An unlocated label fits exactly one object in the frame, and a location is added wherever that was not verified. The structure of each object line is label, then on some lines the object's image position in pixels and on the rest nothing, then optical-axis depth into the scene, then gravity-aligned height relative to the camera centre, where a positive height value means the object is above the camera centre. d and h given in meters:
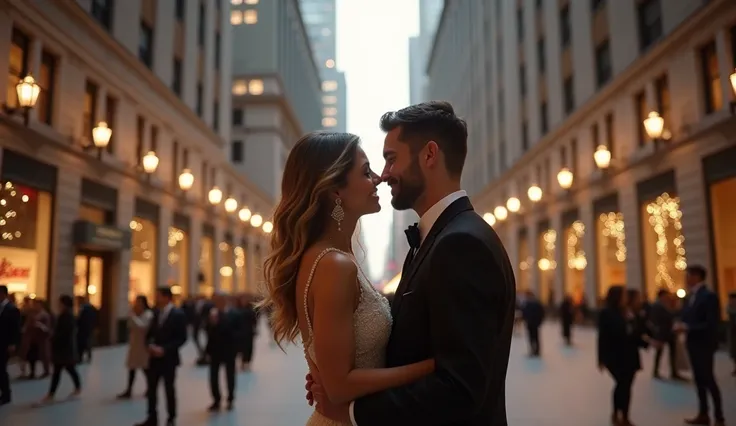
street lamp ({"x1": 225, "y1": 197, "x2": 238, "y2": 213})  29.67 +4.30
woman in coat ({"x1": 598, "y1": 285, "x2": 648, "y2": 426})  8.19 -0.81
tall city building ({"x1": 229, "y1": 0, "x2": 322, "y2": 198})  53.91 +17.63
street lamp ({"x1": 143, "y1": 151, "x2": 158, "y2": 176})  19.73 +4.25
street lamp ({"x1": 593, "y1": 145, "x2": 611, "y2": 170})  20.77 +4.47
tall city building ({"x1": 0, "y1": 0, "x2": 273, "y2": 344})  15.07 +4.43
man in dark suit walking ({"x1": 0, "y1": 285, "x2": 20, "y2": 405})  10.09 -0.65
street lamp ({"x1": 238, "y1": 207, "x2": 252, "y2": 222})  32.48 +4.18
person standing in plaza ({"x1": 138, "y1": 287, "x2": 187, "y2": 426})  8.73 -0.86
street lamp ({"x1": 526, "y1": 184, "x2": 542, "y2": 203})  25.71 +4.07
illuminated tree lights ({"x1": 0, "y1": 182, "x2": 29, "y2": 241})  14.28 +2.07
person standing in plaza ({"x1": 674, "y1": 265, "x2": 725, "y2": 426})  8.09 -0.65
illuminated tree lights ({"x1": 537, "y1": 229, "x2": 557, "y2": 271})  32.72 +2.06
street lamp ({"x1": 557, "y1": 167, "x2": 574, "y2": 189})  23.44 +4.23
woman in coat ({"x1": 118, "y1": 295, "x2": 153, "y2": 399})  10.66 -0.80
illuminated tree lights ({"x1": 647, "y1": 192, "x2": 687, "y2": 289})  19.23 +1.79
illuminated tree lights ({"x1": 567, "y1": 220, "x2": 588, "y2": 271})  28.59 +2.01
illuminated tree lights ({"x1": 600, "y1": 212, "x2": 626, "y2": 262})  23.84 +2.33
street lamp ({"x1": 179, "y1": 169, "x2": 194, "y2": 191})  22.45 +4.17
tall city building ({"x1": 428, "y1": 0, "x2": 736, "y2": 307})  17.36 +5.70
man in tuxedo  1.81 -0.01
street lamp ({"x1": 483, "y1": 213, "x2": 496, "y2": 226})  36.08 +4.22
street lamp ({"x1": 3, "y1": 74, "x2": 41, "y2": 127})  12.76 +4.24
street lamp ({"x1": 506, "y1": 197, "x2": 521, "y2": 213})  28.25 +3.95
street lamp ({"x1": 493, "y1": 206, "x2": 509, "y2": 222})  32.25 +4.07
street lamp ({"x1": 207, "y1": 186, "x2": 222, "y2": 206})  26.89 +4.29
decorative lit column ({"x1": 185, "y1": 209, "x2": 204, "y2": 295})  29.16 +2.16
